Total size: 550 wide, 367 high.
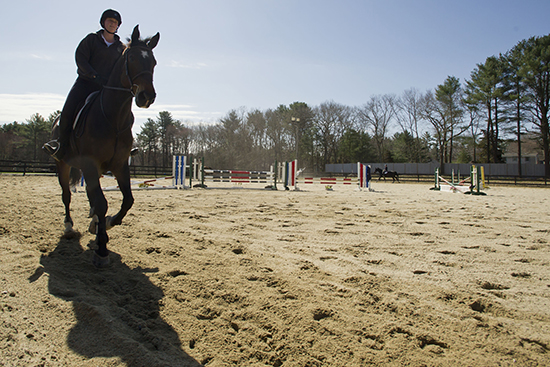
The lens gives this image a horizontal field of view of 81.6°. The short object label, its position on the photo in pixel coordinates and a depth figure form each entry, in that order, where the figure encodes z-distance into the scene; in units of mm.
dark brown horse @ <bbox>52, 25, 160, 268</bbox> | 3430
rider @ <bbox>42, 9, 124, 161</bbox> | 3977
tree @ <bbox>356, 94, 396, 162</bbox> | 51875
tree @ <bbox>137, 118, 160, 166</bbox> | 55650
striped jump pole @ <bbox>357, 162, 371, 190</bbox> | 17297
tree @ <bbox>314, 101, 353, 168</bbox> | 54344
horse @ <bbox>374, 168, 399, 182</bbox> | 32312
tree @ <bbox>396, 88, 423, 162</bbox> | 48278
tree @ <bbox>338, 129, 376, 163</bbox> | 54938
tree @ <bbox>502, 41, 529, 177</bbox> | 35375
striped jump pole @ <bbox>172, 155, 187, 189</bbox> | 14984
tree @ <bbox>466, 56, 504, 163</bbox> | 37250
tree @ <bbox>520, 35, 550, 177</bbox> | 33000
